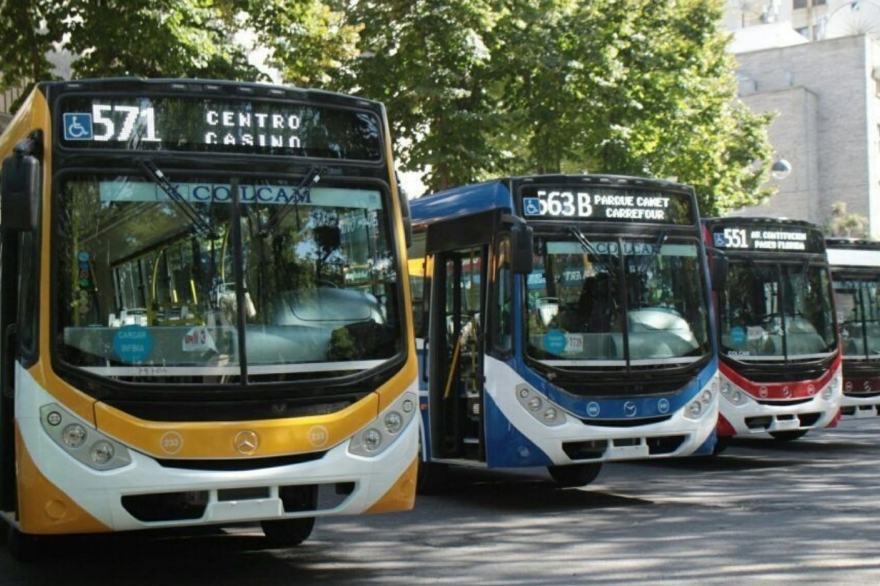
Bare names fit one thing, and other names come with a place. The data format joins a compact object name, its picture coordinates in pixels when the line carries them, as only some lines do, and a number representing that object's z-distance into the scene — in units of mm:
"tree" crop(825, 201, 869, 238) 61781
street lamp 36216
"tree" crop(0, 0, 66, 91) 17406
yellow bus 7406
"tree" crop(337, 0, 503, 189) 22562
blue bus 11273
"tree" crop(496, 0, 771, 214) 24859
